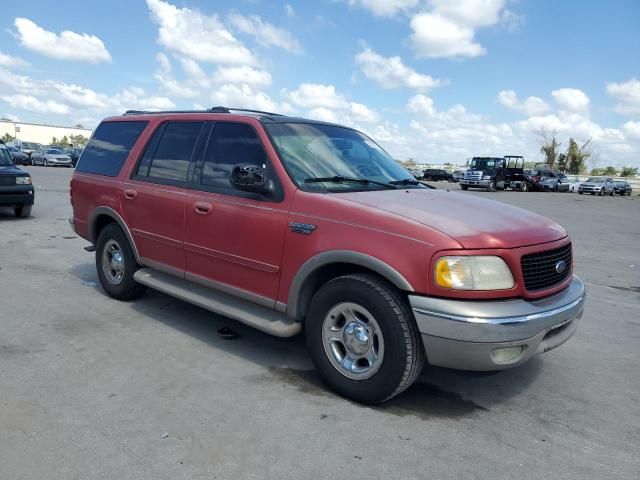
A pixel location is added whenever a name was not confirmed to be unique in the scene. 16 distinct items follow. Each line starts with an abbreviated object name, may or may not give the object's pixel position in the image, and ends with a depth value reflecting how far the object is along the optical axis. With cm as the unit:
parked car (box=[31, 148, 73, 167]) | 3972
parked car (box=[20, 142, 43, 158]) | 4574
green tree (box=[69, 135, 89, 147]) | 10456
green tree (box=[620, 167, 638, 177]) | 7856
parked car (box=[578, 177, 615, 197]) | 4534
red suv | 305
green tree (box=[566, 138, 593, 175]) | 7712
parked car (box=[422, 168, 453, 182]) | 5619
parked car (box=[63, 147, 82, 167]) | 4283
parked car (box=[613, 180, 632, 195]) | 4716
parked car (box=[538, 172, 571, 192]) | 4264
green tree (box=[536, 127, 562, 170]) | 7795
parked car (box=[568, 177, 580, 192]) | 4829
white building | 9756
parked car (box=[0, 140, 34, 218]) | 1097
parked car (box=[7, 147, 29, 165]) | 3698
